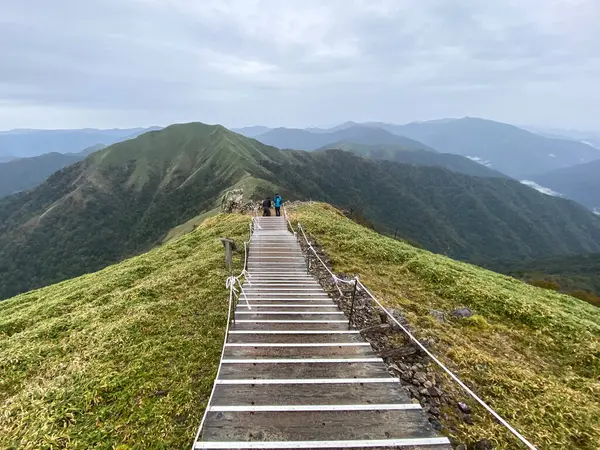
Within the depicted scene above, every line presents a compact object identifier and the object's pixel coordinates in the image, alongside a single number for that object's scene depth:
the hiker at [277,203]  24.97
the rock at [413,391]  6.19
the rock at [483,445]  5.32
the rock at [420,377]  6.61
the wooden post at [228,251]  12.29
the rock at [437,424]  5.38
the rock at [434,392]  6.35
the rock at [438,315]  11.04
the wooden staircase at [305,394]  4.38
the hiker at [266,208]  25.38
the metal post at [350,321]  7.89
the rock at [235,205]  30.70
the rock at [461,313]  11.53
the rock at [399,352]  7.14
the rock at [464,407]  6.18
